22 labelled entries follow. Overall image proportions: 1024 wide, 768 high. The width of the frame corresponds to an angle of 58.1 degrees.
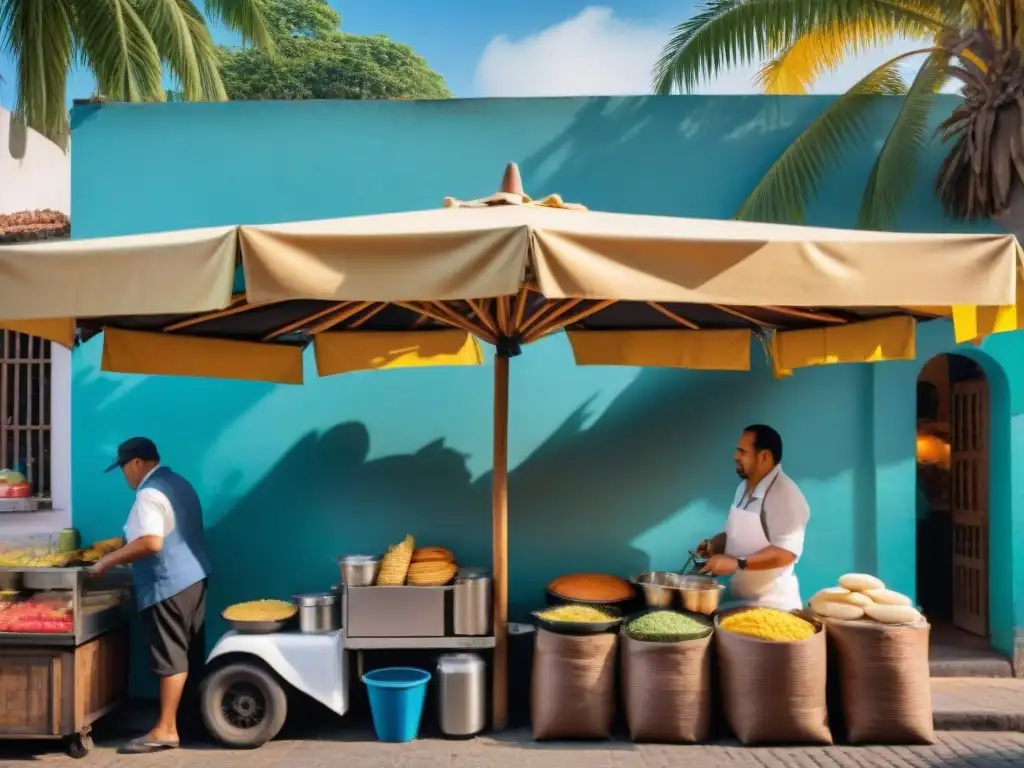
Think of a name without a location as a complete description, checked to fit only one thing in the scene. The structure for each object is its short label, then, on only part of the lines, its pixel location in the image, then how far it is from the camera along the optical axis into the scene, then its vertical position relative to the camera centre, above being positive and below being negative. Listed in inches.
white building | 313.1 -0.6
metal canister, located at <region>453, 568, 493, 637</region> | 212.7 -44.5
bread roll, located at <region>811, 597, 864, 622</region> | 202.2 -44.0
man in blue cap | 207.5 -35.3
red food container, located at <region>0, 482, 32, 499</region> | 311.9 -25.6
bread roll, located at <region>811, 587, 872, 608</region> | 204.7 -41.7
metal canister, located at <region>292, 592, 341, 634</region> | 216.7 -46.9
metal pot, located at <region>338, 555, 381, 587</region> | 214.4 -36.8
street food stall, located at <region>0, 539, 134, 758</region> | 201.8 -53.0
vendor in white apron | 205.2 -26.8
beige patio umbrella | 147.4 +24.3
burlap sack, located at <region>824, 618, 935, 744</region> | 195.9 -58.5
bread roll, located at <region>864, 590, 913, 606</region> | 202.7 -41.3
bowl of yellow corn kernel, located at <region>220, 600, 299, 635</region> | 214.8 -47.5
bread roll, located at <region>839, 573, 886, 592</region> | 209.2 -39.0
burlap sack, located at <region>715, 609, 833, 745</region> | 192.2 -58.7
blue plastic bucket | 207.0 -66.0
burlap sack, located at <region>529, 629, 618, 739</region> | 202.2 -60.4
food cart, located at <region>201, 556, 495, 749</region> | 209.5 -52.6
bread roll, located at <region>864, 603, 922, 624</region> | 198.1 -43.8
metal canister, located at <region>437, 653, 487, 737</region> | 208.1 -64.3
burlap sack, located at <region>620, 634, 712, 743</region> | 197.2 -59.7
